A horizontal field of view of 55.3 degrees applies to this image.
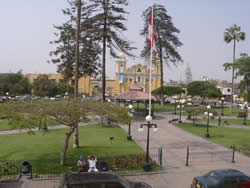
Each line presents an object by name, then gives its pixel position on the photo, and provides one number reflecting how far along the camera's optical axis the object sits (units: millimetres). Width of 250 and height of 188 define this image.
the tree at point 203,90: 51469
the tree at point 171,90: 52719
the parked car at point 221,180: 9539
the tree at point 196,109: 26344
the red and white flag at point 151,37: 15594
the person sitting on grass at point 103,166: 11308
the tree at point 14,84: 53150
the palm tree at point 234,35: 39438
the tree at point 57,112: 10062
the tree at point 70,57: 38688
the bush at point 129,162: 12767
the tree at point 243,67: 40156
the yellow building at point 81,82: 71562
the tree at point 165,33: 44938
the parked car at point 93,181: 7688
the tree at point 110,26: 24578
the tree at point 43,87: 48362
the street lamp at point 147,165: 12477
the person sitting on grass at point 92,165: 11287
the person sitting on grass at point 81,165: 11250
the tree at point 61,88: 54012
